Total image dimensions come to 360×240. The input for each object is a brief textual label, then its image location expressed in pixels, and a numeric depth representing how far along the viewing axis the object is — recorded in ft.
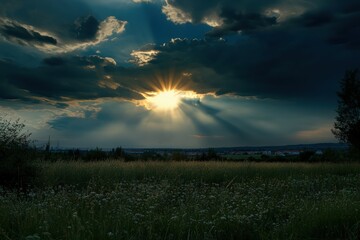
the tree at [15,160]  47.57
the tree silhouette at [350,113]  122.93
